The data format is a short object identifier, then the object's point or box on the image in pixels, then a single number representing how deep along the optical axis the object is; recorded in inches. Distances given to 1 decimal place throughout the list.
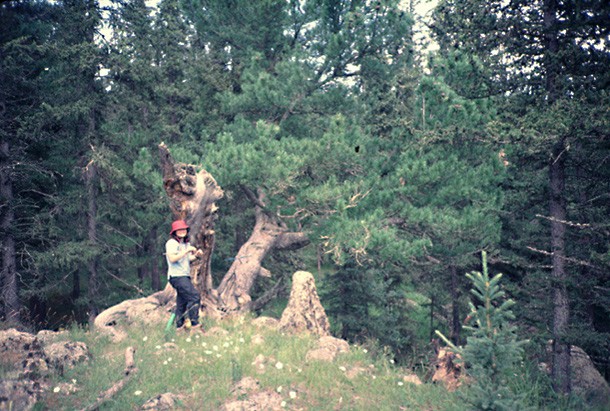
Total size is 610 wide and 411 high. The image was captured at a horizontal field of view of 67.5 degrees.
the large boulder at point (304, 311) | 406.9
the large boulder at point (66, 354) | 270.8
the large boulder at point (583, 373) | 557.0
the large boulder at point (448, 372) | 303.7
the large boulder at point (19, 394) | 213.2
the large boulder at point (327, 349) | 319.0
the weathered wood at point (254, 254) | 535.2
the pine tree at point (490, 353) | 191.5
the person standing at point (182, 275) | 344.5
